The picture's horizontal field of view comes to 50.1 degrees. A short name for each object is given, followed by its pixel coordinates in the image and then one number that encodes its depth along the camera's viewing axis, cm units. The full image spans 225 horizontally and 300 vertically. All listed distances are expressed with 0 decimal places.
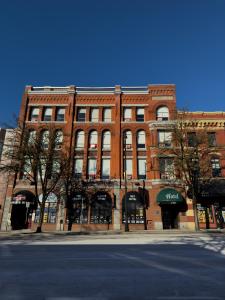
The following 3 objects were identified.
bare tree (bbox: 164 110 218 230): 2528
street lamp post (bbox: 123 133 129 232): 2396
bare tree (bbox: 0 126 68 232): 2369
